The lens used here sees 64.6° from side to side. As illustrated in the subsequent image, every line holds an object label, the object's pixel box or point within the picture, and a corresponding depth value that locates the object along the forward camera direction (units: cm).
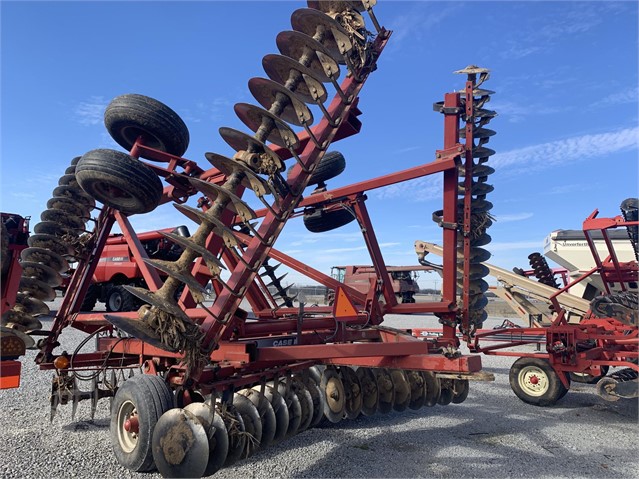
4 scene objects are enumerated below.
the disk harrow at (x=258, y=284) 324
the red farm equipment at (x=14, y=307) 370
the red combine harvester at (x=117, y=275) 1301
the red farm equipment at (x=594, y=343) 630
